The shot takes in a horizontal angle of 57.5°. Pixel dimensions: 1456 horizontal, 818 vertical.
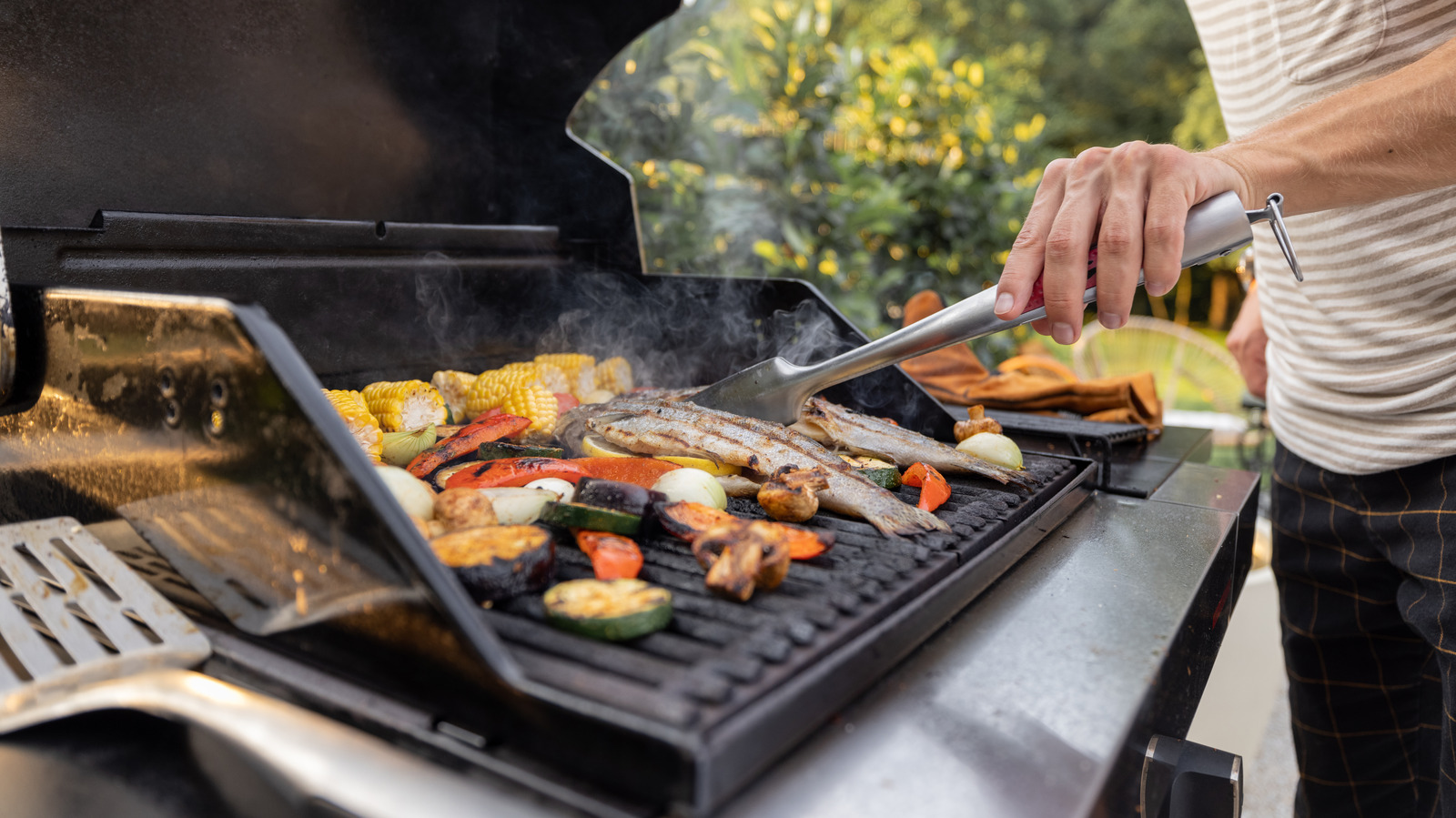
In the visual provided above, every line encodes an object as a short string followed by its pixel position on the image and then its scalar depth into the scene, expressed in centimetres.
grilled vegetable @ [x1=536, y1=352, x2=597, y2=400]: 99
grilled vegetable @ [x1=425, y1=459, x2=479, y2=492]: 75
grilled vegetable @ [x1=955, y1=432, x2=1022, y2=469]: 80
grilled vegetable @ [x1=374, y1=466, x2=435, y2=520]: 65
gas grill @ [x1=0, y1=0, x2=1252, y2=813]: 51
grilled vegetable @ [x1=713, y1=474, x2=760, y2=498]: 75
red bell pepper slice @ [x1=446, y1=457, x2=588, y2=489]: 73
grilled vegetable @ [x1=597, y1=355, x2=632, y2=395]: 102
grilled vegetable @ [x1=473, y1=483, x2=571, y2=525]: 66
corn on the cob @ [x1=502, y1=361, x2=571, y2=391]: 98
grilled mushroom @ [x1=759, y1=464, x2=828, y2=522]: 68
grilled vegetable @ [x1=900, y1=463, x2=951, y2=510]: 73
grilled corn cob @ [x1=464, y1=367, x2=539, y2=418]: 92
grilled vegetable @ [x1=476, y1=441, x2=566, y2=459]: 79
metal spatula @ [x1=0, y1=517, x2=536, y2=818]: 49
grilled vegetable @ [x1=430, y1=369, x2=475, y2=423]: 94
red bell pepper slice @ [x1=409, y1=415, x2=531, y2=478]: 78
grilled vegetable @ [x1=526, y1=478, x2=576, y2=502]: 70
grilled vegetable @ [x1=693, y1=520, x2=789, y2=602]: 57
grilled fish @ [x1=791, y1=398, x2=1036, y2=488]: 77
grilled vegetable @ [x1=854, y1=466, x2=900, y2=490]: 76
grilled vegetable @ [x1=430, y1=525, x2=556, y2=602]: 57
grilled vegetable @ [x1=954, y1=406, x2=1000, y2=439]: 88
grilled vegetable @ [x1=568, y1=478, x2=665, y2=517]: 65
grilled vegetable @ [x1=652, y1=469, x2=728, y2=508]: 70
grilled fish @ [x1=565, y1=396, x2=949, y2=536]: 68
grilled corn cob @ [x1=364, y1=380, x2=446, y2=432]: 85
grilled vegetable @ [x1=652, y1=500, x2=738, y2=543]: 65
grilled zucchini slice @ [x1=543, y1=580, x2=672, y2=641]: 54
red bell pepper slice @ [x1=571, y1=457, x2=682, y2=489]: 75
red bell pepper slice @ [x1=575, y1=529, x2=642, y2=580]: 60
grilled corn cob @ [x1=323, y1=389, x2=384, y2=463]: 78
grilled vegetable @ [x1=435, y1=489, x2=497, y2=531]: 63
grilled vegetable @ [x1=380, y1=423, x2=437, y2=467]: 78
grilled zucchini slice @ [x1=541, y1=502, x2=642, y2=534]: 64
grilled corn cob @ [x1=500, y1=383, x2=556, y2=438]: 88
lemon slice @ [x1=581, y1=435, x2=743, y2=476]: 78
